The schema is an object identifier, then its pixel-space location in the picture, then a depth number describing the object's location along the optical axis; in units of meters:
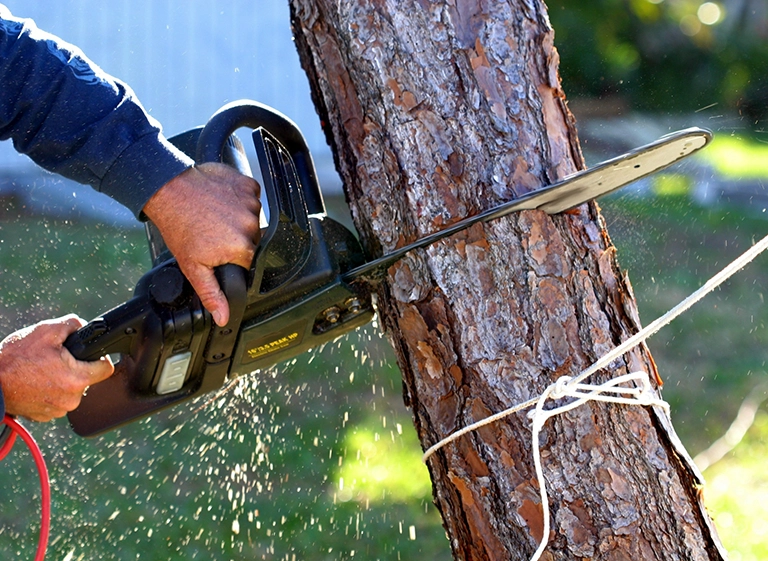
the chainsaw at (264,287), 3.91
